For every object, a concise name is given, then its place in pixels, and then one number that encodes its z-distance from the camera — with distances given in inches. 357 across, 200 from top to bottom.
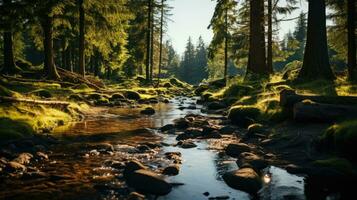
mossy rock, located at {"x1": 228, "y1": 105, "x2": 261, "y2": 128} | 563.8
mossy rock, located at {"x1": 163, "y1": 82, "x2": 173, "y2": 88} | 1989.1
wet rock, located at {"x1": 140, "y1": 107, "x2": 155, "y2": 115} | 815.1
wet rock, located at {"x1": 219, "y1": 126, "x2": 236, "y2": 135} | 523.8
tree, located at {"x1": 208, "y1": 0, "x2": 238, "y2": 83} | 1850.4
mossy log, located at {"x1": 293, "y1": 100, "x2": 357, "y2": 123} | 408.8
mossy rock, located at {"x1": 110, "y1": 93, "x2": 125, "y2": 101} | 1053.5
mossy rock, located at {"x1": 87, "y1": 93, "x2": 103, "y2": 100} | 970.7
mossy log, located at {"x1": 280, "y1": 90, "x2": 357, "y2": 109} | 430.6
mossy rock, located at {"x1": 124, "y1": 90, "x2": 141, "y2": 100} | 1157.1
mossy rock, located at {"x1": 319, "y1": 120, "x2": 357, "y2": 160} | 324.2
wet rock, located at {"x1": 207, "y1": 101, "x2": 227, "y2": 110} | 825.5
